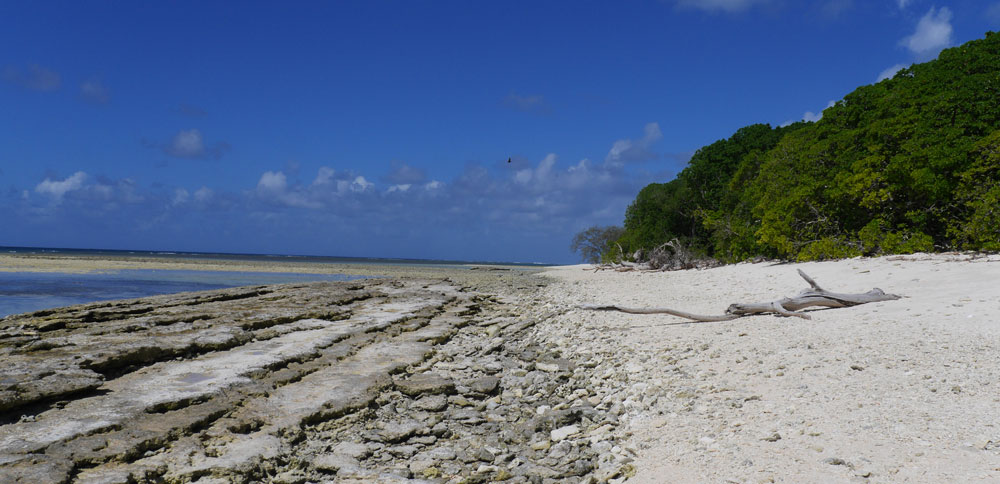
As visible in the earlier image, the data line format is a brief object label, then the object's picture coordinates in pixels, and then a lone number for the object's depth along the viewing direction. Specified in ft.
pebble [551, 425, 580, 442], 15.54
